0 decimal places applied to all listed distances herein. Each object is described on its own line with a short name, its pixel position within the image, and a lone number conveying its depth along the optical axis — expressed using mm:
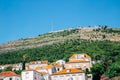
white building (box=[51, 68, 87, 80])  59783
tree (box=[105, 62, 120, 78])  62397
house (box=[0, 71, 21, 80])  60959
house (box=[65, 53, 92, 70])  71853
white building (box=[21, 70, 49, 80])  58170
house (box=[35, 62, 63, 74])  67626
